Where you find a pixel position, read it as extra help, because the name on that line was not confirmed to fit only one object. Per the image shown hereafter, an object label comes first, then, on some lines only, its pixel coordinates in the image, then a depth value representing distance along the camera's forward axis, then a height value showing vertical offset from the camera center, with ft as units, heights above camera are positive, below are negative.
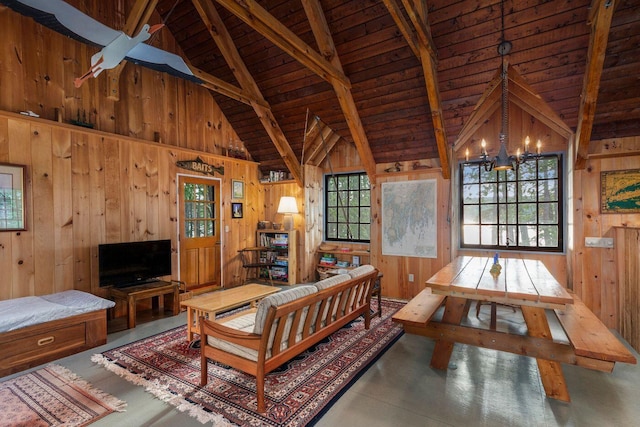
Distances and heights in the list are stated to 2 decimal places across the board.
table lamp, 18.94 +0.51
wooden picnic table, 6.56 -2.82
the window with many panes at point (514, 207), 14.28 +0.26
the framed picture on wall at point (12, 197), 10.77 +0.64
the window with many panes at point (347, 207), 19.54 +0.39
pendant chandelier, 8.34 +1.52
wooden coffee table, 10.09 -3.15
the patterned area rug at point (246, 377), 6.98 -4.57
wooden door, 16.92 -1.05
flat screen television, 12.59 -2.13
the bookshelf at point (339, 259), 18.88 -2.99
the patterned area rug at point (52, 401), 6.77 -4.57
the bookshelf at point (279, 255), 19.69 -2.83
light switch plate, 12.37 -1.28
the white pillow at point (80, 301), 10.24 -3.02
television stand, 12.15 -3.42
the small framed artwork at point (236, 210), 19.59 +0.23
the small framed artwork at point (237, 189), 19.61 +1.60
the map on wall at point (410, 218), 16.02 -0.31
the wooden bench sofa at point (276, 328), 6.98 -3.10
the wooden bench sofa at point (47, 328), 8.75 -3.54
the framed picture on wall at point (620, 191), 11.97 +0.79
